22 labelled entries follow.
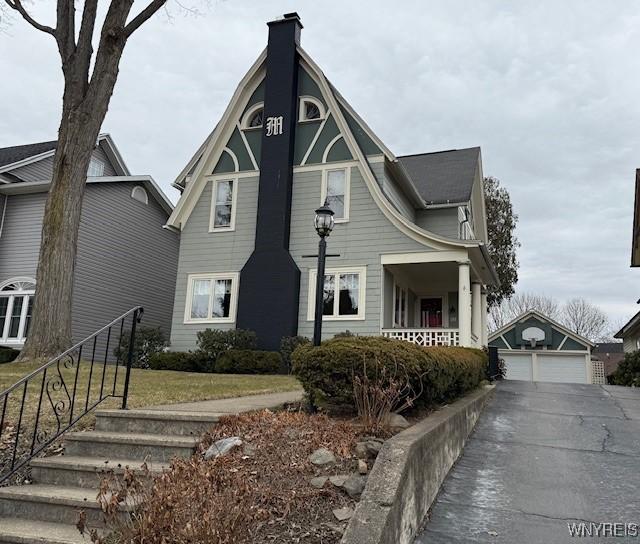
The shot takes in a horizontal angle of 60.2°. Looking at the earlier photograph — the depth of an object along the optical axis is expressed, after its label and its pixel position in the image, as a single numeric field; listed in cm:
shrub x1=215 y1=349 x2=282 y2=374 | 1480
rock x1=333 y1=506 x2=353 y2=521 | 351
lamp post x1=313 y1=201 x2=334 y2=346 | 643
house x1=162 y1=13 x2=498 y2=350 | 1548
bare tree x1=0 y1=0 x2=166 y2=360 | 1255
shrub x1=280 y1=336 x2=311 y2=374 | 1514
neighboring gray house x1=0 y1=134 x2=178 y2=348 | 1866
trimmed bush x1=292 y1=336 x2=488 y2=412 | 523
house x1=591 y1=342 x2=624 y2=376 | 4578
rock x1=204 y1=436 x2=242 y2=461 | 445
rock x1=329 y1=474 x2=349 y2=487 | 390
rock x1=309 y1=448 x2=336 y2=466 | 420
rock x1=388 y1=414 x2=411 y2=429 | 499
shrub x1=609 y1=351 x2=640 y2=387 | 1662
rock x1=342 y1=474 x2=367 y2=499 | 378
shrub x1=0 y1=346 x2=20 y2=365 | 1623
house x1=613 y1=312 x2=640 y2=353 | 2525
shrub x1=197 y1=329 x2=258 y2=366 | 1558
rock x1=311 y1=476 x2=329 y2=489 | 389
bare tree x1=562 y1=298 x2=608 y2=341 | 5809
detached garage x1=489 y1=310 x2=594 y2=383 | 2653
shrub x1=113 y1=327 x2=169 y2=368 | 1722
